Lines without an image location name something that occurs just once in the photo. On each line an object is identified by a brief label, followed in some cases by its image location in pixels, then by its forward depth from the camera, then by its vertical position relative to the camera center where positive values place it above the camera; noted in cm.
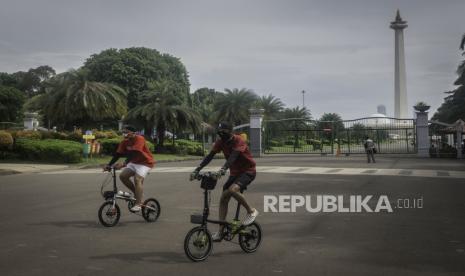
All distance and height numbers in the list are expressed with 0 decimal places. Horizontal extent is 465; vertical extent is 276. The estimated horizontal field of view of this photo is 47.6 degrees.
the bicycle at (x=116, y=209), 879 -107
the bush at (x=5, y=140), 2555 +33
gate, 3976 +121
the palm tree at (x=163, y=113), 3959 +257
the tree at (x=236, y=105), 5569 +450
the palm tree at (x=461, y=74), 3941 +562
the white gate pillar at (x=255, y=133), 3972 +107
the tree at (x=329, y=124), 3987 +232
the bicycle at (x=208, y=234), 631 -109
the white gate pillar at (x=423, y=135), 3522 +83
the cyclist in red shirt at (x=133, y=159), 931 -21
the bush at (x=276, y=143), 5185 +42
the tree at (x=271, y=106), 6170 +485
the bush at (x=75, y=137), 3317 +63
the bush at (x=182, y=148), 4075 -7
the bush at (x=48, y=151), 2591 -20
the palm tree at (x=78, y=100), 3576 +323
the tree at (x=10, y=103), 6512 +554
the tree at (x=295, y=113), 6673 +444
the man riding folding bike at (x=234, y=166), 686 -25
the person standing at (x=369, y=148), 2777 -4
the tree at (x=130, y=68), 5956 +909
